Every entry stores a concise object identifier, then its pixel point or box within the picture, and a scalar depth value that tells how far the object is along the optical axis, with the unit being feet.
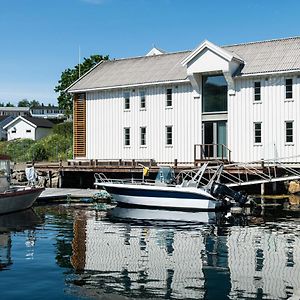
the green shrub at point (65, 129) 232.73
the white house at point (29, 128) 286.25
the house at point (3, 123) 338.17
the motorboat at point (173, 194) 92.32
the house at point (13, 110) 542.90
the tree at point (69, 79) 240.53
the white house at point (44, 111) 533.14
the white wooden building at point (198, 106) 120.37
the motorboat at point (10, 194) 88.43
